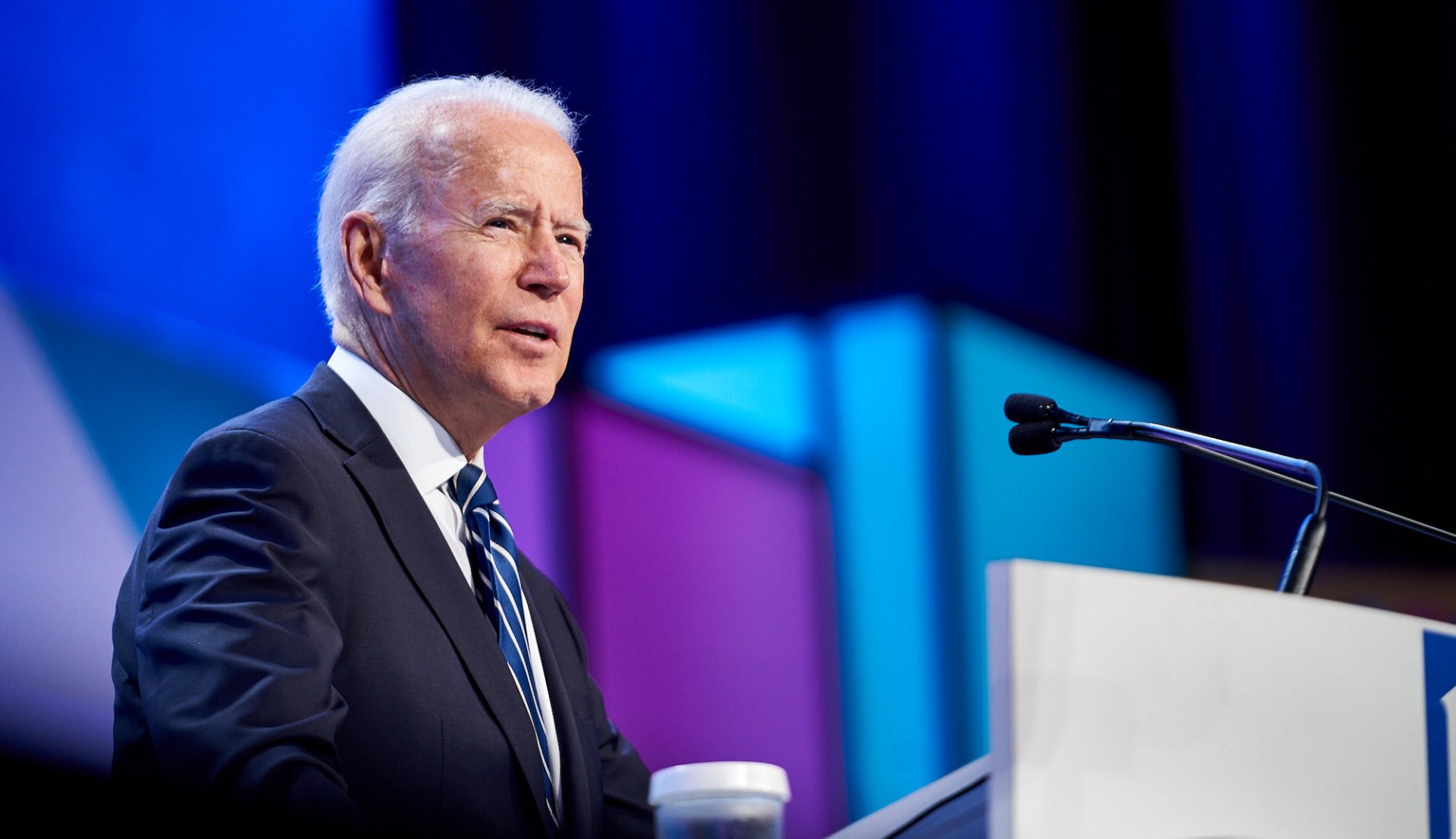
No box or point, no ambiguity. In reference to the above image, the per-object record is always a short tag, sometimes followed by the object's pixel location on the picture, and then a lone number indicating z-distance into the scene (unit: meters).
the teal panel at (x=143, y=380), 5.84
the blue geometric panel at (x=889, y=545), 6.25
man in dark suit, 5.16
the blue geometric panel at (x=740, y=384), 6.32
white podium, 4.97
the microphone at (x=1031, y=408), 5.32
